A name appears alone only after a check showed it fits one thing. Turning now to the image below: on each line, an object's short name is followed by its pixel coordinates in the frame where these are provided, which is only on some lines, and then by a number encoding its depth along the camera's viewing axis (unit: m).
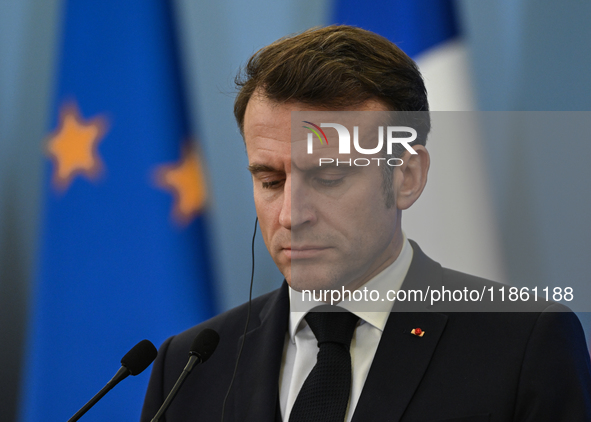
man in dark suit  3.78
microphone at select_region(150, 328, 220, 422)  3.79
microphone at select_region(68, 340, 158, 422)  3.76
